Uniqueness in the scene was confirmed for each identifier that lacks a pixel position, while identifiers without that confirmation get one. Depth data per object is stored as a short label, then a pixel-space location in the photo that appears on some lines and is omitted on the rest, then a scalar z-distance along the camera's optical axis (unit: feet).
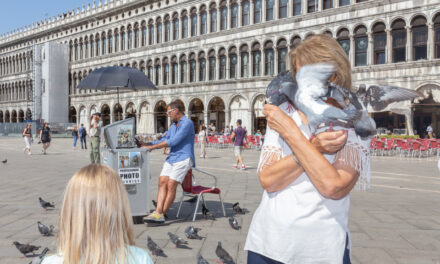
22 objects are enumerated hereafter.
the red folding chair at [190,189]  18.89
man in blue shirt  17.81
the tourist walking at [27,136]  64.39
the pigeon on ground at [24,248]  13.08
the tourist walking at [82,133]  77.59
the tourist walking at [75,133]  82.33
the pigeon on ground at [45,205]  20.70
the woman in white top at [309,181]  5.16
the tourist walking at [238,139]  42.23
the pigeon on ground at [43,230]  15.65
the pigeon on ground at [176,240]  14.23
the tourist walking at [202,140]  57.57
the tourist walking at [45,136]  63.15
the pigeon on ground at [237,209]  19.76
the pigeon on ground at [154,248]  12.98
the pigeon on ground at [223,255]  12.15
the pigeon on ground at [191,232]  15.16
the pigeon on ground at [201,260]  10.94
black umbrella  24.85
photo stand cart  18.37
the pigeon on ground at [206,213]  19.29
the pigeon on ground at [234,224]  16.82
